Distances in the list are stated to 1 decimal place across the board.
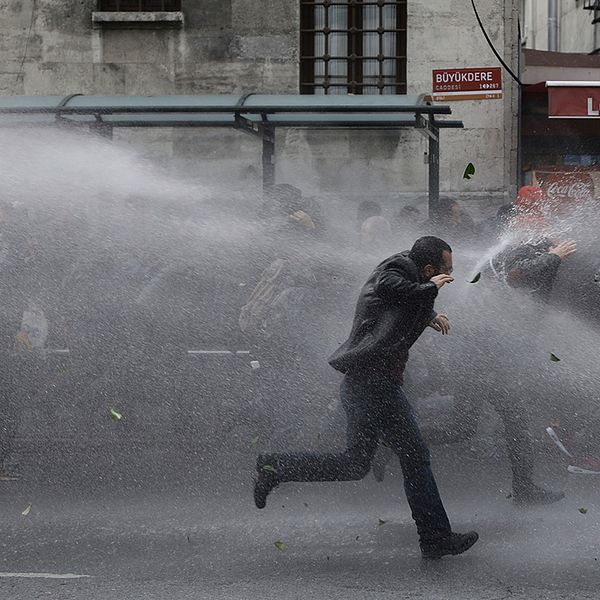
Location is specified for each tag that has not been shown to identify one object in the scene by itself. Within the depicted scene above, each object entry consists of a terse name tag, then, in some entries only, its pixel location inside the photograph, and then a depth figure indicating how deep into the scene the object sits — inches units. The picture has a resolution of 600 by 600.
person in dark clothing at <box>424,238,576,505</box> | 273.1
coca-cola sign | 498.0
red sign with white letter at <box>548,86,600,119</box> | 529.3
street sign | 481.4
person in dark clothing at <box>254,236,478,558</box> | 234.7
